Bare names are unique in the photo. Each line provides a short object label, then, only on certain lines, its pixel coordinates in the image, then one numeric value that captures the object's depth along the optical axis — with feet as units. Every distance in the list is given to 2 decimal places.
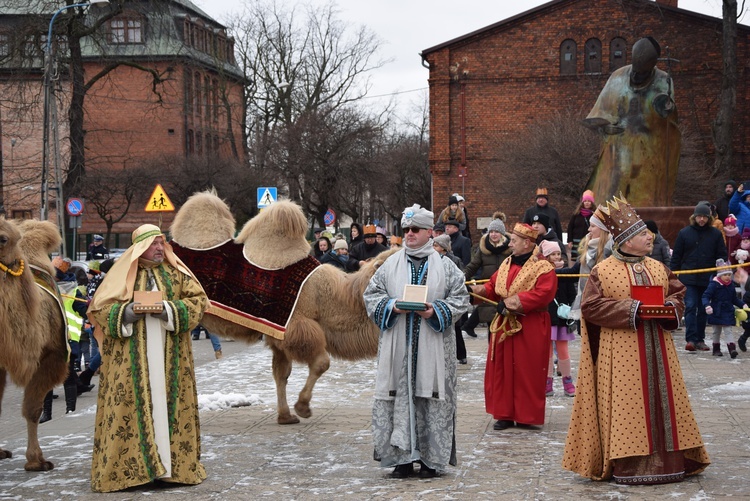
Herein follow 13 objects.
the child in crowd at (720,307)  44.96
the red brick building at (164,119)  174.08
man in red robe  29.78
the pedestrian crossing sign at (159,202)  64.90
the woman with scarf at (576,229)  57.77
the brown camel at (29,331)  25.08
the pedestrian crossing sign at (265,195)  75.41
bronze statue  56.29
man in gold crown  22.65
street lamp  85.61
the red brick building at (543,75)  128.77
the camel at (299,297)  31.04
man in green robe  23.31
